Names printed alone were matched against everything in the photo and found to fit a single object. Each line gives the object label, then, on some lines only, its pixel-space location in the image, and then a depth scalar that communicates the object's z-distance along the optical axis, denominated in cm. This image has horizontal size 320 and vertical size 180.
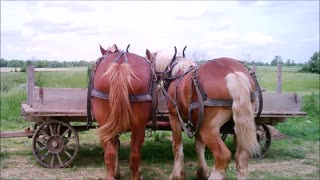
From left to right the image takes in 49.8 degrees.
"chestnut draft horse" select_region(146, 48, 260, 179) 346
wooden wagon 512
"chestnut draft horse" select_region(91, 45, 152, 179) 377
